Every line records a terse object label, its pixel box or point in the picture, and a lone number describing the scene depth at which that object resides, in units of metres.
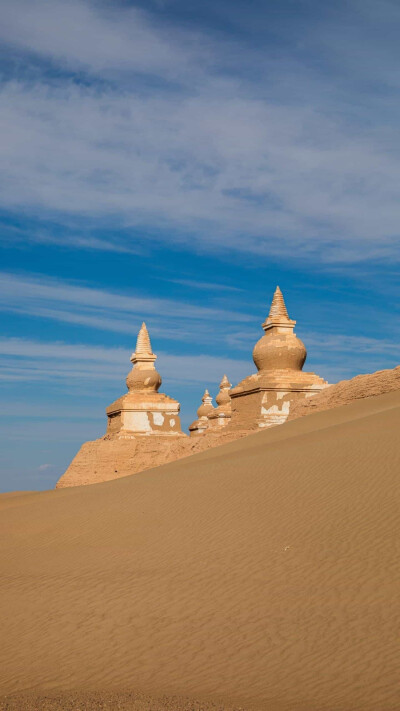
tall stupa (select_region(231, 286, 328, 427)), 27.75
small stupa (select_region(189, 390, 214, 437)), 45.31
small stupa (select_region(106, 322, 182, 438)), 34.91
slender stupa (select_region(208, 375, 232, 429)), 38.66
